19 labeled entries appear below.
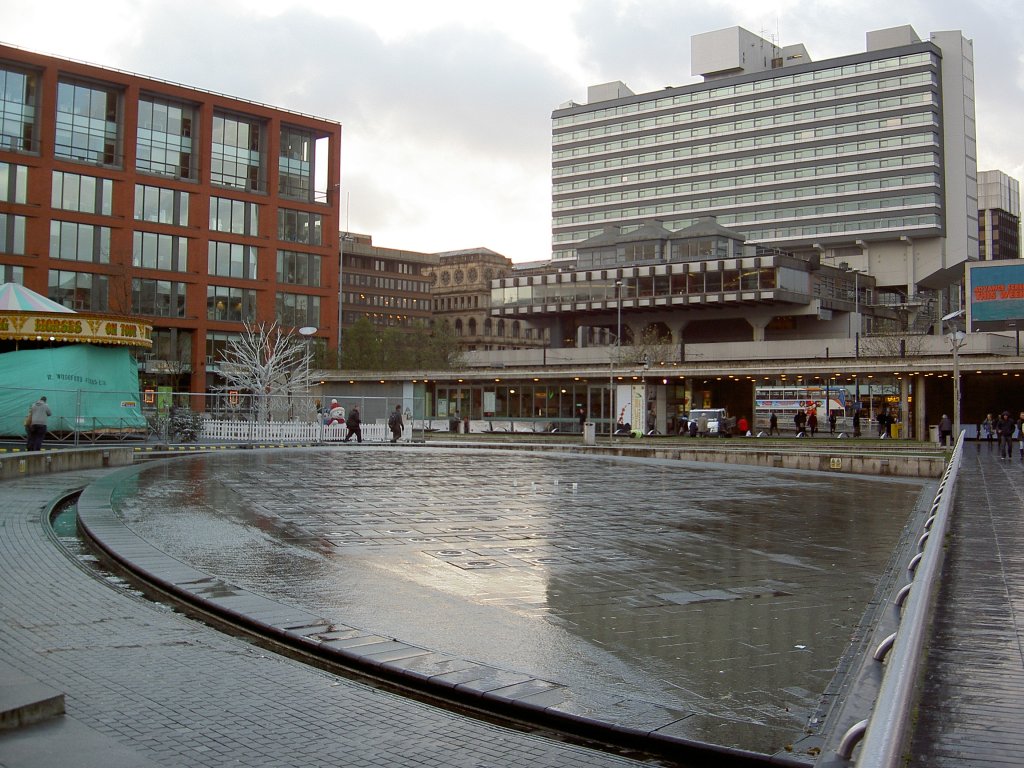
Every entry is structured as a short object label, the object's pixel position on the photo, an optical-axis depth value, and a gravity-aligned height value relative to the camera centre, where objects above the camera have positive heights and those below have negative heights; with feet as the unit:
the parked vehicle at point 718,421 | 177.88 -1.08
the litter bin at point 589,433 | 142.41 -2.96
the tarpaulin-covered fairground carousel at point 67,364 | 97.30 +5.11
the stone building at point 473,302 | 505.25 +61.03
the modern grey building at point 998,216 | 587.68 +129.81
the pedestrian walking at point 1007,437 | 107.86 -2.16
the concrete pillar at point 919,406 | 168.14 +2.12
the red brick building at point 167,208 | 203.21 +48.67
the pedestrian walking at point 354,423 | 131.64 -1.62
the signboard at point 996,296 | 170.40 +22.82
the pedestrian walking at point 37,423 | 79.41 -1.26
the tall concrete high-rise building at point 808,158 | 300.61 +92.05
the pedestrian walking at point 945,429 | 129.40 -1.59
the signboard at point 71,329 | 102.94 +9.12
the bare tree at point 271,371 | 151.43 +8.12
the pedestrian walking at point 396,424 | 138.31 -1.78
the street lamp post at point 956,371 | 118.93 +6.01
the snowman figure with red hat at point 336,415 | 137.28 -0.52
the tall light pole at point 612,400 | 164.23 +2.82
